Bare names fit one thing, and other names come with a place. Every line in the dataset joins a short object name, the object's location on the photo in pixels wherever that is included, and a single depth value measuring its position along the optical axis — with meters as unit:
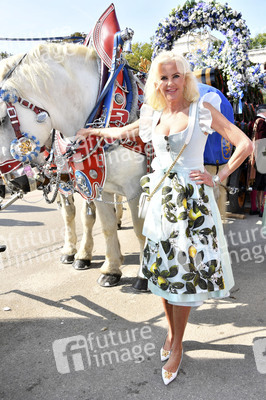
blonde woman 1.89
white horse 2.43
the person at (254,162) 4.47
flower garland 4.21
